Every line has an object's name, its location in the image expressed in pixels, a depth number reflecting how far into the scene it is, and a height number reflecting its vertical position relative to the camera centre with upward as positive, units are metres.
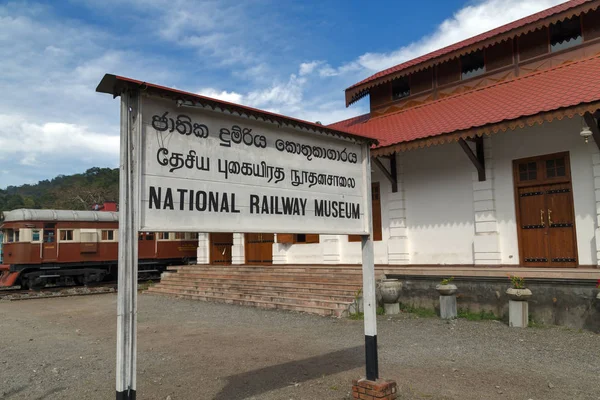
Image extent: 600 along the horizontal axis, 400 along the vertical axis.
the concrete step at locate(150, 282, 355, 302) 10.04 -1.31
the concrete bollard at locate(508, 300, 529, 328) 7.91 -1.36
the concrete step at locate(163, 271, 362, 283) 10.97 -1.00
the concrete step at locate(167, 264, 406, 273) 11.10 -0.79
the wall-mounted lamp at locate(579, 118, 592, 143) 8.52 +1.84
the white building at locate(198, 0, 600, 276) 9.34 +1.83
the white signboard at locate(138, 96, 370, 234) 3.29 +0.54
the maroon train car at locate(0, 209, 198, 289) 17.61 -0.08
